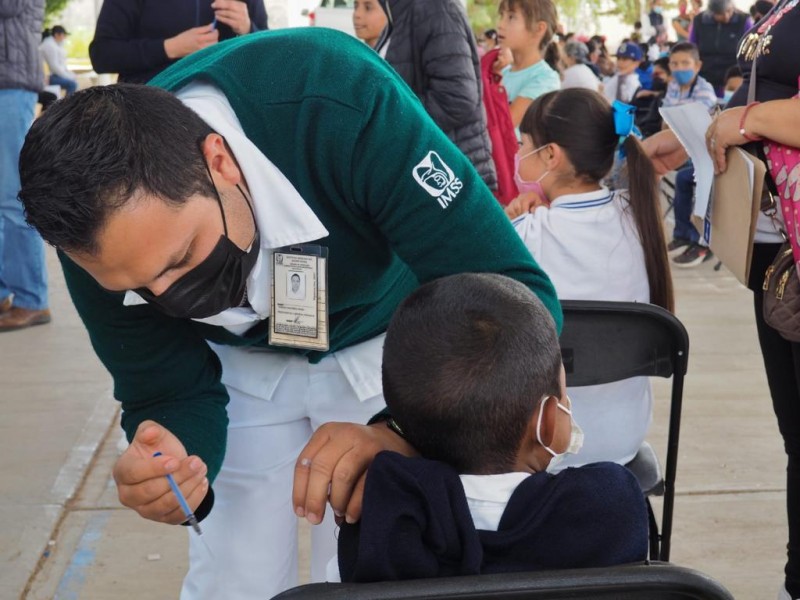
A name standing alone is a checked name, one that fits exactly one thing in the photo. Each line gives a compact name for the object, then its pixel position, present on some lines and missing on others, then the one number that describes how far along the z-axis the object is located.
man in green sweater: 1.43
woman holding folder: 2.22
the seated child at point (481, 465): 1.34
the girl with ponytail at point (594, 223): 2.60
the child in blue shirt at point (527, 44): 5.64
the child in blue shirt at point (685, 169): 7.34
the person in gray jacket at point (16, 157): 4.98
